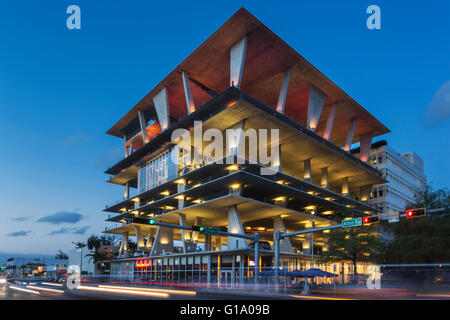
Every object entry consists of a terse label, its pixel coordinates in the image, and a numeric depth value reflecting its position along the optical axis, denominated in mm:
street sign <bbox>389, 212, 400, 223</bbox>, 22719
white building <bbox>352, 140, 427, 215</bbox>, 89750
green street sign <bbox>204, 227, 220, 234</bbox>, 31598
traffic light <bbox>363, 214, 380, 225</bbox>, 23938
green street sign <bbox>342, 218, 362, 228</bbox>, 25056
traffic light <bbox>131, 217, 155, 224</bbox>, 27109
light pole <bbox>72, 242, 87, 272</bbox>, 120544
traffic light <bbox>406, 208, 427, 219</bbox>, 20719
